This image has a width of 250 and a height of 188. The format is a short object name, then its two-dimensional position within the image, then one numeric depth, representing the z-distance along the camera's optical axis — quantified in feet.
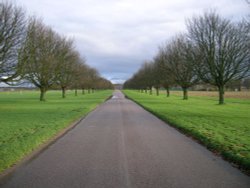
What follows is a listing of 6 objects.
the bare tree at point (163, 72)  182.50
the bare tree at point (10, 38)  102.12
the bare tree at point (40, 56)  111.45
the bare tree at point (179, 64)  166.54
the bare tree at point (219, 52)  125.49
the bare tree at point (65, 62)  162.91
